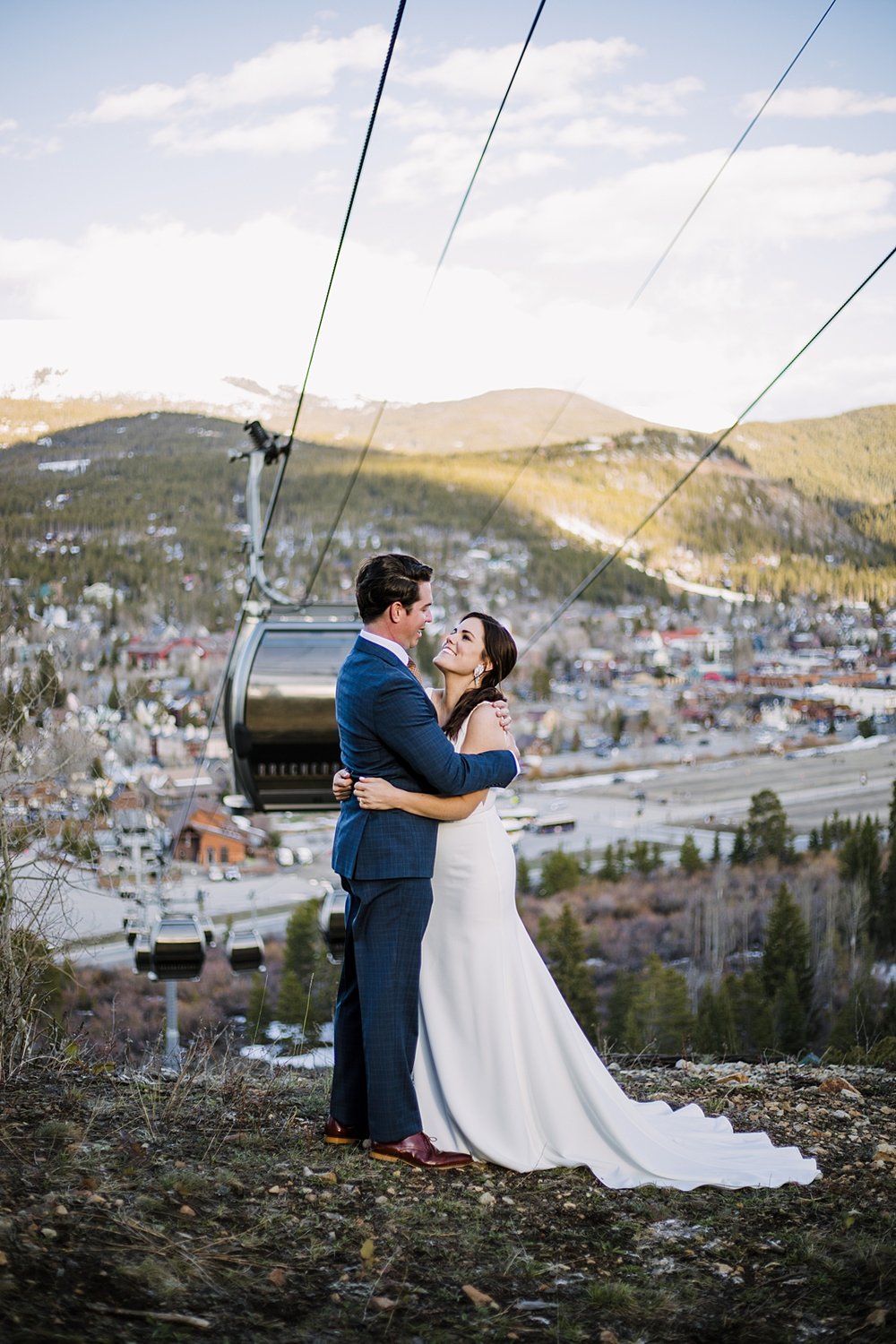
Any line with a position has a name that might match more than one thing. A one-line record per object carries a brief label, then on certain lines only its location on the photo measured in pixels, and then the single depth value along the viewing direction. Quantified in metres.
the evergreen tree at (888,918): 57.38
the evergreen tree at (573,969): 40.22
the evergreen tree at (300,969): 35.66
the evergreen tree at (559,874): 65.56
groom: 3.09
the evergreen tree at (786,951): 48.56
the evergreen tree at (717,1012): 38.66
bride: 3.27
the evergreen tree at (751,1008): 40.97
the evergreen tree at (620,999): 43.84
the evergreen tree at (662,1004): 39.81
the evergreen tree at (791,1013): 41.16
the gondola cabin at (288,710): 7.09
